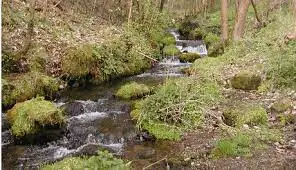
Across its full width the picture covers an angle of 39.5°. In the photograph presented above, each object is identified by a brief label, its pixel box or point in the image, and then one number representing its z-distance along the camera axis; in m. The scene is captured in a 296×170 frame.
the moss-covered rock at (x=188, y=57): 17.33
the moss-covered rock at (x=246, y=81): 10.80
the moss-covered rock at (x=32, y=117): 8.15
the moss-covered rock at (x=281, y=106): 8.91
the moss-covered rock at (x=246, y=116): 8.42
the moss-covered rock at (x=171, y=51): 18.12
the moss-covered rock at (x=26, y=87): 10.10
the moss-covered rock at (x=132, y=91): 11.00
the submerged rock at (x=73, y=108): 9.78
